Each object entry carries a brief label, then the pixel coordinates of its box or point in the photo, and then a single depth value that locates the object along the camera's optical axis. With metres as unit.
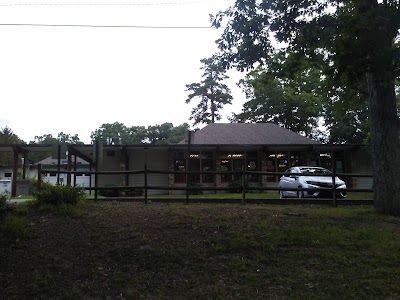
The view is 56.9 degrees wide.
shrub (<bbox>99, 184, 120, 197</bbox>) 19.00
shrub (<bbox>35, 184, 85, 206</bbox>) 8.27
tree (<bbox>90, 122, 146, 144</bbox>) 62.50
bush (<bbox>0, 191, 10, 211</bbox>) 7.34
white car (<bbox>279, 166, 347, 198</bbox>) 13.40
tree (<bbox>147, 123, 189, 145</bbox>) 59.73
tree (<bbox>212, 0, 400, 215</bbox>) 7.06
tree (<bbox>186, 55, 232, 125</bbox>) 48.56
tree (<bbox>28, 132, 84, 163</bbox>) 76.43
